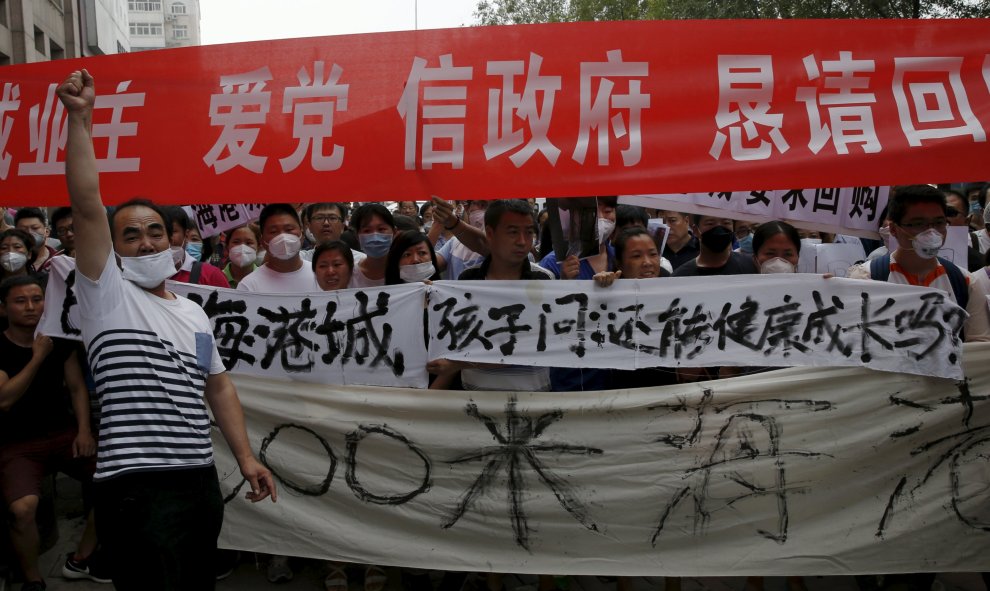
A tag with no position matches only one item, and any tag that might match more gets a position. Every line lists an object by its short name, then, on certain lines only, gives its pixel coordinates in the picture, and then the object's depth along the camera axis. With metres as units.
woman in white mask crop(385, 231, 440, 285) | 4.41
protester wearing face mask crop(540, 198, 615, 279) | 4.34
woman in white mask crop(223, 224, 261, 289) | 5.46
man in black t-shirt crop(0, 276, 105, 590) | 4.27
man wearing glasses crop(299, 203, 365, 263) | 6.16
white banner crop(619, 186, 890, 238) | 5.02
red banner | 3.79
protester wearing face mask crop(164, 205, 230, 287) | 5.20
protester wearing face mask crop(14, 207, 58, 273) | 6.09
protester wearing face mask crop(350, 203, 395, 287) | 4.84
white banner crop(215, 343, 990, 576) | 3.99
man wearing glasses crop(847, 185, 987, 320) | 4.07
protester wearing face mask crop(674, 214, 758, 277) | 4.75
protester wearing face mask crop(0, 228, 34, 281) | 5.42
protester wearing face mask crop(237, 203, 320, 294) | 4.83
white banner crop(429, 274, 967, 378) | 3.95
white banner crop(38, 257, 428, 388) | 4.13
